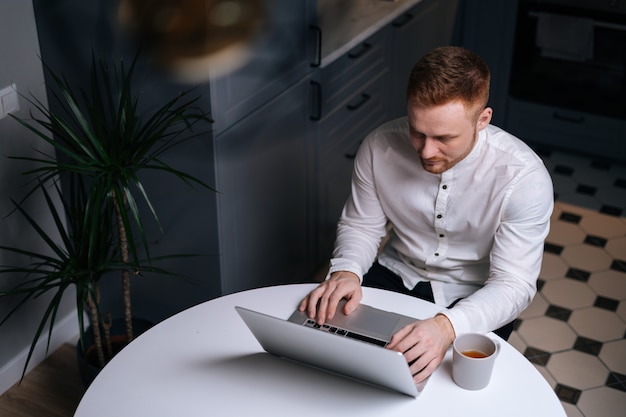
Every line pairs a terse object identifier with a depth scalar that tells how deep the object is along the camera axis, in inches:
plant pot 108.1
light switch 103.9
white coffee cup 68.1
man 80.3
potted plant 94.2
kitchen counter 122.1
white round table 67.9
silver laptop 62.3
